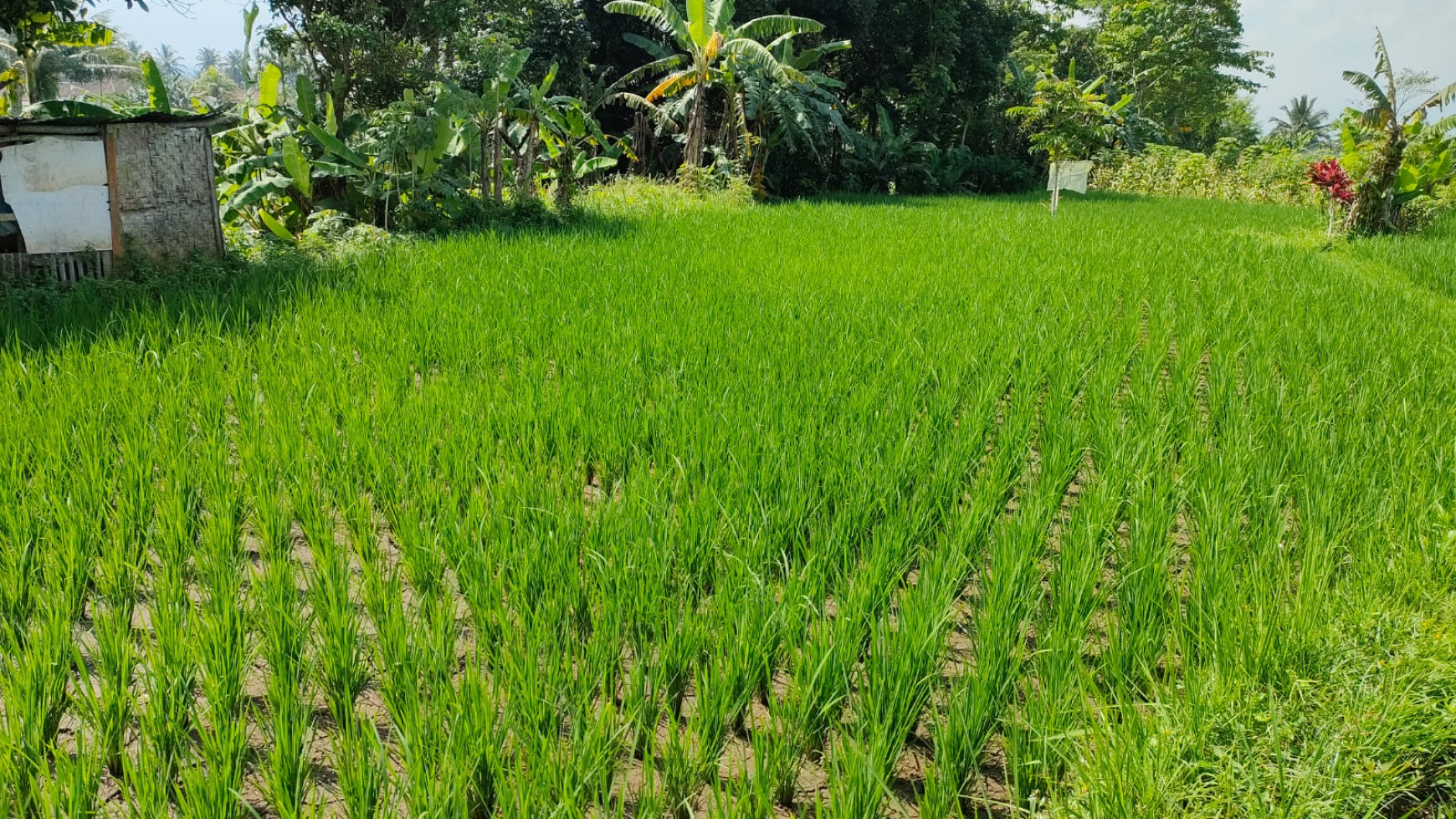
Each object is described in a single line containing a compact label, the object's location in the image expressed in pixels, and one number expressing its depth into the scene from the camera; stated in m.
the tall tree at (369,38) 10.81
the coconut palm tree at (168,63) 58.86
